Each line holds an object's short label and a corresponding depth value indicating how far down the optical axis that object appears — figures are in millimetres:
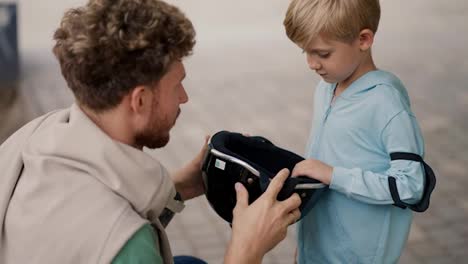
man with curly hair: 2300
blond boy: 2501
